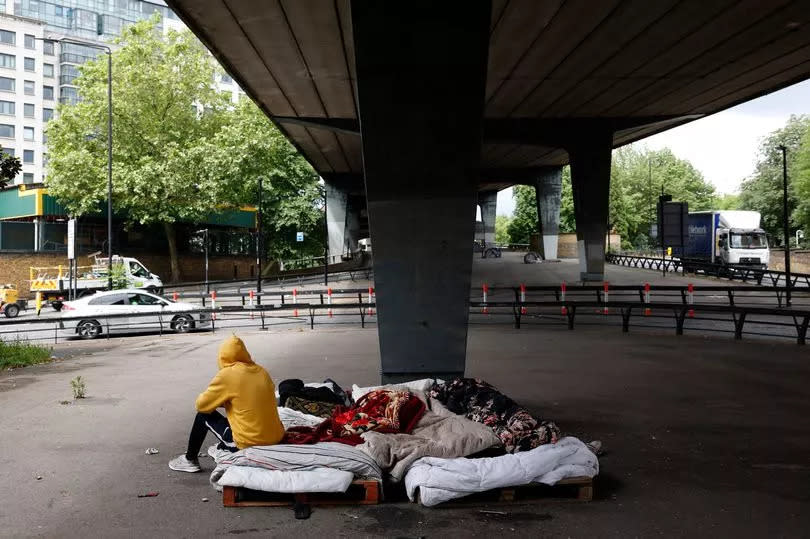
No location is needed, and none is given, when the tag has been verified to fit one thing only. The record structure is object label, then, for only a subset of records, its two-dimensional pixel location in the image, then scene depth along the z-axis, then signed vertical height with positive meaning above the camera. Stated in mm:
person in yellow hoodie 6789 -1301
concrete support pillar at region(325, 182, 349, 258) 54469 +2896
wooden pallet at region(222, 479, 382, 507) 6219 -1995
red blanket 7180 -1648
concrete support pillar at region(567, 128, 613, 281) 33750 +3049
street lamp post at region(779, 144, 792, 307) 36438 +798
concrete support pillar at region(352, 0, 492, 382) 8773 +1200
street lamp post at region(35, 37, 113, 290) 32062 +3306
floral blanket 6914 -1608
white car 22891 -1755
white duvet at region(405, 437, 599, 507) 6113 -1783
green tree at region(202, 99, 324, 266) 45250 +5337
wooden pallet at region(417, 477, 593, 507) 6180 -1962
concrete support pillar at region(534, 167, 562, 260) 58250 +3940
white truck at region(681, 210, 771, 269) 47281 +1130
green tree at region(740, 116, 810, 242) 75438 +8013
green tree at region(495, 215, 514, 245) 173688 +6938
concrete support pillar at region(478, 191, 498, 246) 87062 +5356
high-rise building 78938 +22723
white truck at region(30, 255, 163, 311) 35781 -1204
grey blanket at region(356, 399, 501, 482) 6570 -1715
